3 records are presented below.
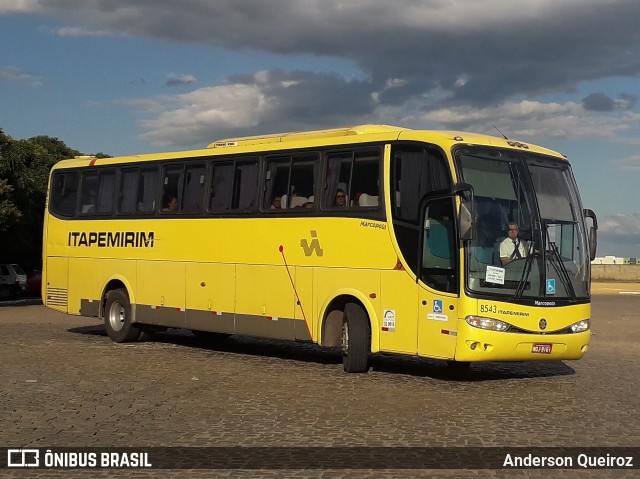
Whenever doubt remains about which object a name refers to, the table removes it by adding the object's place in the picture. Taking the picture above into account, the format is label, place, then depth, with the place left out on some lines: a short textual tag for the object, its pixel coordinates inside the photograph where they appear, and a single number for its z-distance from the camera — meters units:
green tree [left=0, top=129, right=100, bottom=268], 37.47
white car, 45.91
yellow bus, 14.32
